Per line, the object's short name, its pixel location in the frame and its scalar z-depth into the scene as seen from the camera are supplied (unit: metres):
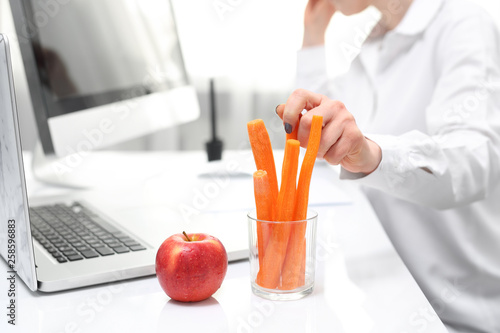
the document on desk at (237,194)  0.88
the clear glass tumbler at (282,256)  0.55
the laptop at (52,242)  0.51
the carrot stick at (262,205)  0.54
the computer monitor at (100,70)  0.85
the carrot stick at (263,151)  0.56
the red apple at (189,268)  0.53
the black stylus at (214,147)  1.32
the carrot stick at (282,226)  0.55
